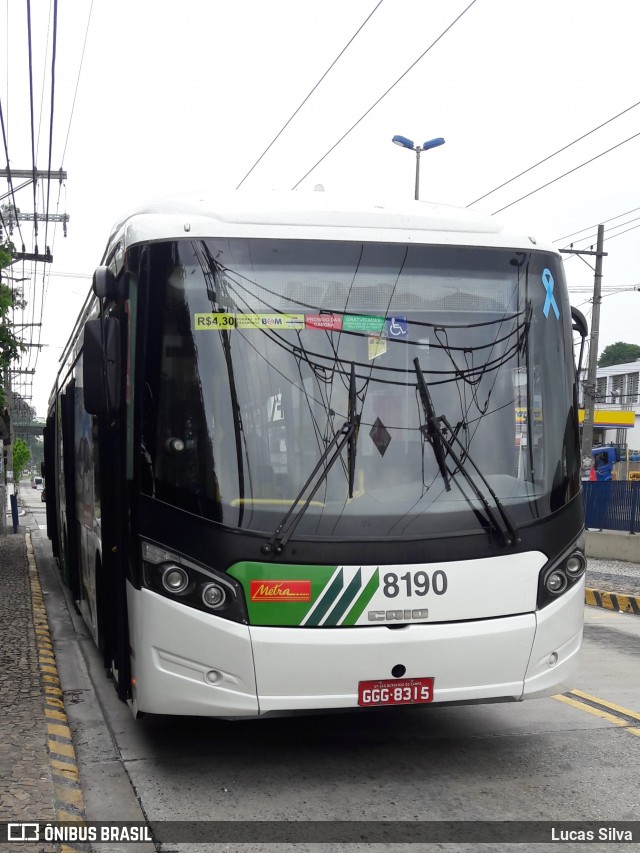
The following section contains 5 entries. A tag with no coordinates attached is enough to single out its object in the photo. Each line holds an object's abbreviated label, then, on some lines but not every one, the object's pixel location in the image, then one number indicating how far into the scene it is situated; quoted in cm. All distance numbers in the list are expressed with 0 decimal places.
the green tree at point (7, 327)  1577
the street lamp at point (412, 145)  2317
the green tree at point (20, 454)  5856
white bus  506
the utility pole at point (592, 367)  3019
